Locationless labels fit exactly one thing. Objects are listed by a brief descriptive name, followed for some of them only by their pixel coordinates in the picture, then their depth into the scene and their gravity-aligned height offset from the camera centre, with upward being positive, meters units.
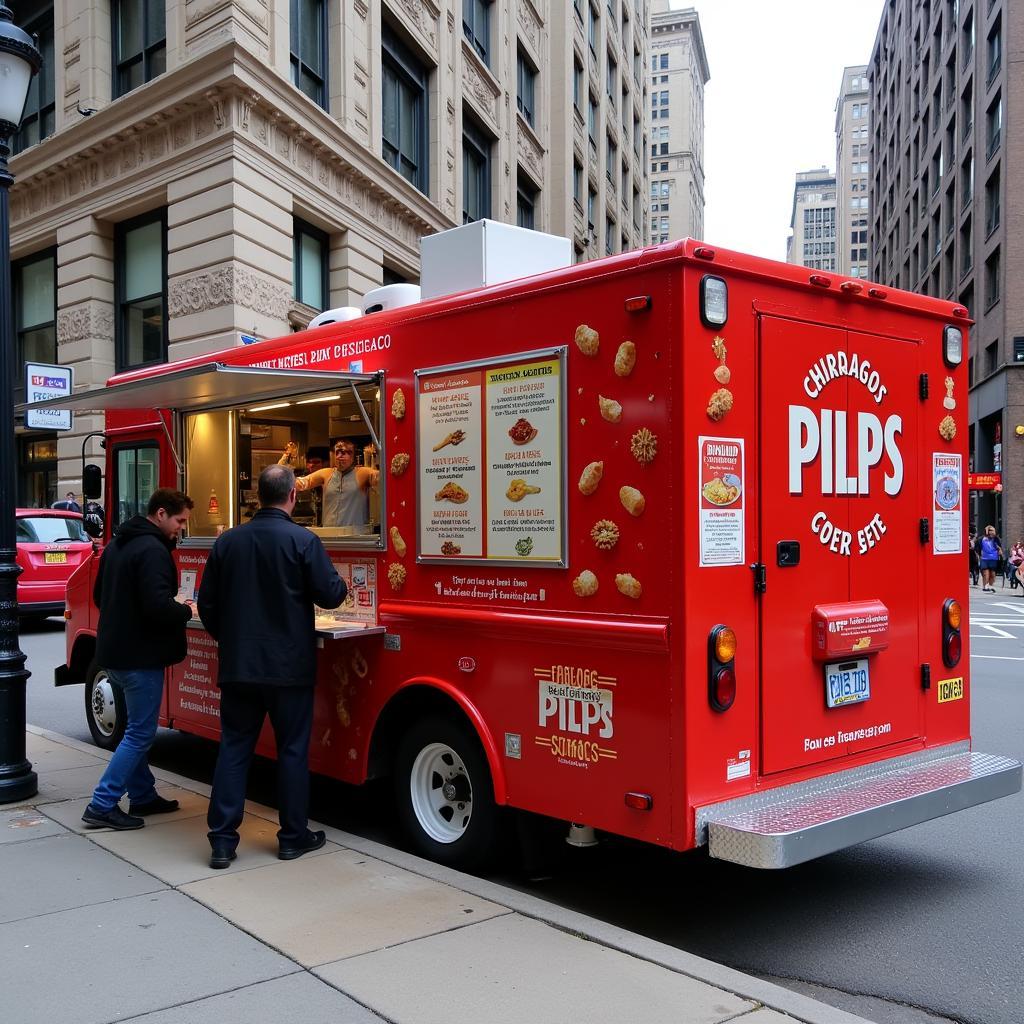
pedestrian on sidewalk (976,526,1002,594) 28.80 -1.32
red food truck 4.13 -0.21
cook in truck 5.91 +0.20
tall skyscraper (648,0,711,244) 119.88 +48.89
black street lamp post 6.13 +0.21
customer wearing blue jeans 5.56 -0.65
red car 15.23 -0.54
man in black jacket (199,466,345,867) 5.06 -0.69
